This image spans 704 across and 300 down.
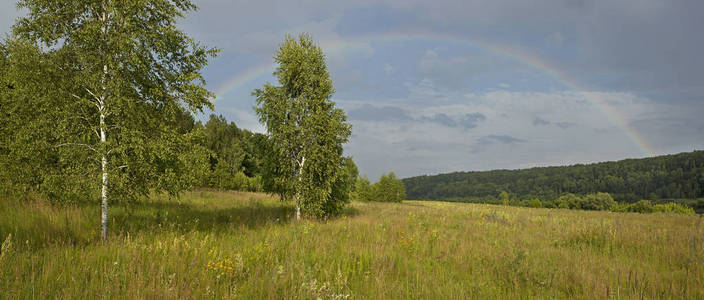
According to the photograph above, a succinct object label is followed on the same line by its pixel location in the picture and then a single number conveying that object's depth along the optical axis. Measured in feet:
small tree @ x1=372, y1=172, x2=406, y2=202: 217.77
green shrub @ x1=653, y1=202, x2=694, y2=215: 132.32
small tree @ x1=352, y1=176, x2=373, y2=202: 216.06
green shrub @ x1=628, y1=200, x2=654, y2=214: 137.49
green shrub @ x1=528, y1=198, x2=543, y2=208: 213.11
